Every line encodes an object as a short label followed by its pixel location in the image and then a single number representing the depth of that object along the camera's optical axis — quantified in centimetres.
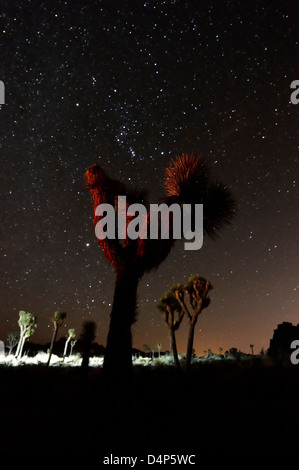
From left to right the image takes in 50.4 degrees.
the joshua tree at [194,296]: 1684
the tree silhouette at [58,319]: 2620
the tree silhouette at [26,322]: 3438
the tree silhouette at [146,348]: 5348
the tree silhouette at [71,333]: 4012
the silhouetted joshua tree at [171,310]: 2027
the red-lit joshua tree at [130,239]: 835
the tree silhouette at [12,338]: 4628
